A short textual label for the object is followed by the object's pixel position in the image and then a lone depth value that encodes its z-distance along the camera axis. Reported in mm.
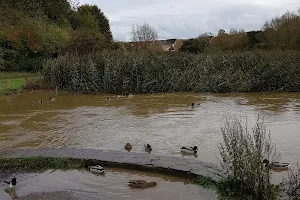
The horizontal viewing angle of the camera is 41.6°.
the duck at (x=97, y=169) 9277
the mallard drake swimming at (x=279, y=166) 8977
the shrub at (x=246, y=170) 6895
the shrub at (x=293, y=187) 6959
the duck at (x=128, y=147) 11649
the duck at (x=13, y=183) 8445
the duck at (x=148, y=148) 11309
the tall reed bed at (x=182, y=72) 25203
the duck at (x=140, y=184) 8250
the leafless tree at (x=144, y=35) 58125
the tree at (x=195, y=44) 46594
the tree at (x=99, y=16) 56344
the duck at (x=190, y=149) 10766
